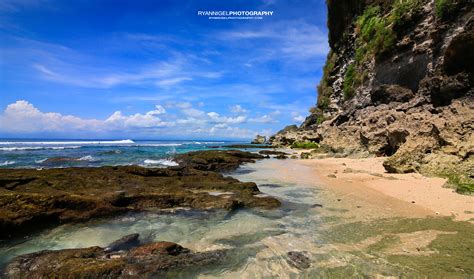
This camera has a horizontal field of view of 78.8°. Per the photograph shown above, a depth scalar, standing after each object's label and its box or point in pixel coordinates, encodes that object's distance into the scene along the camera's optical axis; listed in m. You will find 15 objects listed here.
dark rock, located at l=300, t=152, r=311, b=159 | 24.92
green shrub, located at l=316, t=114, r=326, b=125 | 45.96
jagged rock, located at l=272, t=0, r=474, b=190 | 11.44
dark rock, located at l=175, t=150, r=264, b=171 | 18.45
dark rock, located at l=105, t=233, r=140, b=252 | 5.14
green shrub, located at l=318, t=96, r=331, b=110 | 46.65
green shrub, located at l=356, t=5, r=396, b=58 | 26.80
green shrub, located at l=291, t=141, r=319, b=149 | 37.03
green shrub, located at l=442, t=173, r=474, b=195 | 8.07
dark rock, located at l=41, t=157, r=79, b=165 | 22.70
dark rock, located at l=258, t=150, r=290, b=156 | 30.48
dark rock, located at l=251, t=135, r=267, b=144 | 81.38
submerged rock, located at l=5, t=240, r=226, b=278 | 3.93
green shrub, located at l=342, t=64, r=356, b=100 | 36.00
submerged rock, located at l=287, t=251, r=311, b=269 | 4.49
